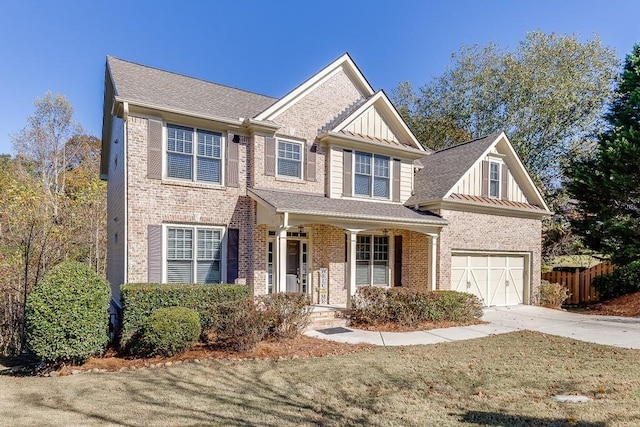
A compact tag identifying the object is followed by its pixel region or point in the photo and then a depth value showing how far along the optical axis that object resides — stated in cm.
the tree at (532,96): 2483
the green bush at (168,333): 809
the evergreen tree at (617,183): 1745
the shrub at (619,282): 1655
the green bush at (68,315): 733
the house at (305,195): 1103
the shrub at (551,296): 1664
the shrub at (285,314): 943
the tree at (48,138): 2695
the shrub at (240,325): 862
